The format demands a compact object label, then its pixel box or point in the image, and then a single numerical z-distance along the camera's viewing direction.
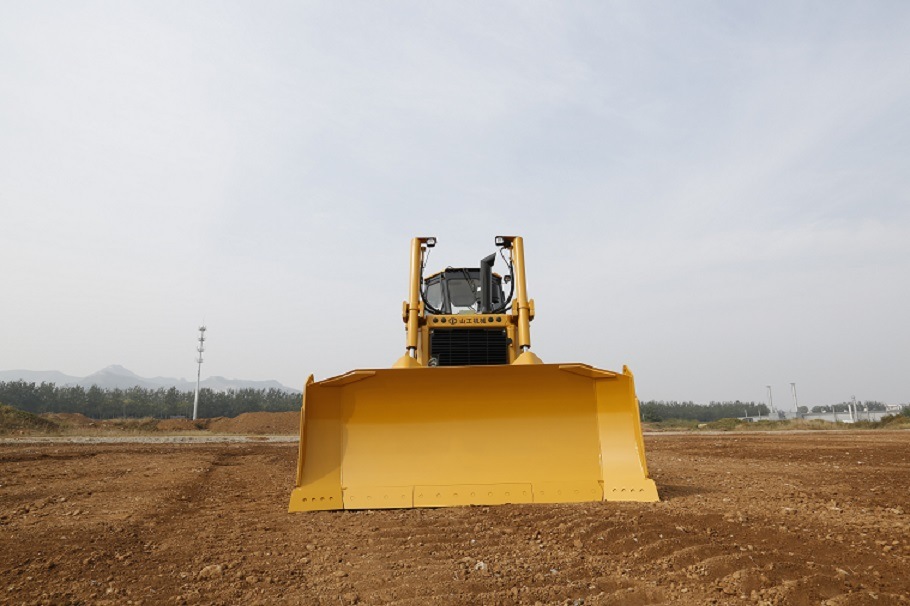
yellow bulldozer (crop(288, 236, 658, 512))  4.77
